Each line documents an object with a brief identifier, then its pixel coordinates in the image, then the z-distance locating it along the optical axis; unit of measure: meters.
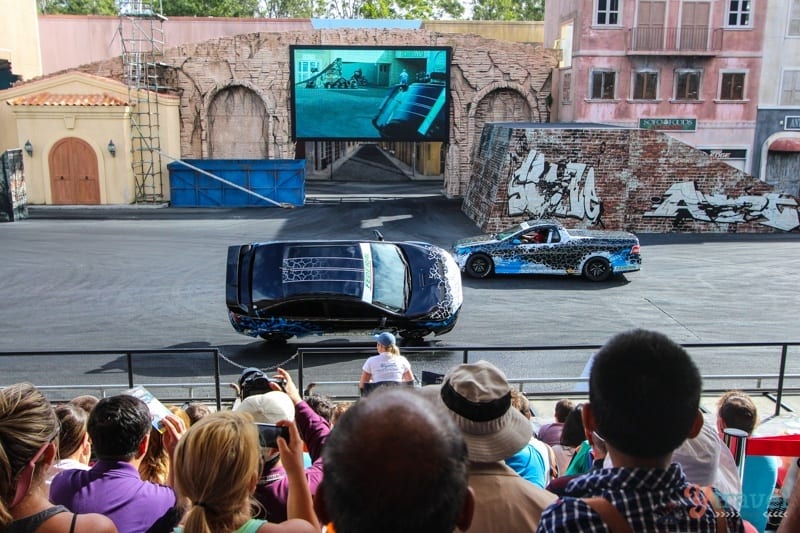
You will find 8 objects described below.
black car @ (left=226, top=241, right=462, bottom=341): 13.46
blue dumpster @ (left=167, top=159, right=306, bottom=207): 31.97
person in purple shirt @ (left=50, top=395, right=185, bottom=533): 3.71
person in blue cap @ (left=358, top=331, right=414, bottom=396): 8.52
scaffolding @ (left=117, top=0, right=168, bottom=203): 32.19
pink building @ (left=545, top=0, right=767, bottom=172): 33.22
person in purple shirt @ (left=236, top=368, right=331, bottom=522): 3.77
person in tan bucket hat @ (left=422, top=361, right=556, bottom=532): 3.04
